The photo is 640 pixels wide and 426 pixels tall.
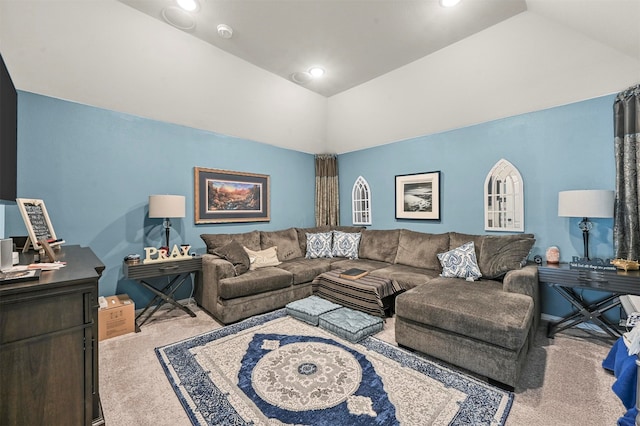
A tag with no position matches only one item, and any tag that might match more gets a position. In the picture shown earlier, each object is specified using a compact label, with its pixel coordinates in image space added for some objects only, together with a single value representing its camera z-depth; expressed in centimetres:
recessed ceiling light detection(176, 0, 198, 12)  242
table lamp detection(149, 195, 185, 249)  316
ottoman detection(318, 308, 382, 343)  262
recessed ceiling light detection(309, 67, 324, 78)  360
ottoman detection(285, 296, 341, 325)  299
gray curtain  257
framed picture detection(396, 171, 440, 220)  414
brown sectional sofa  201
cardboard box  272
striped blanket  305
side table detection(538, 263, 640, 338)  234
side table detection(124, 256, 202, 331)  296
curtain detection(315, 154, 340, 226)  546
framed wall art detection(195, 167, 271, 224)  396
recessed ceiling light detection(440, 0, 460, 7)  243
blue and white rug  169
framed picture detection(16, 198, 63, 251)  189
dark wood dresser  104
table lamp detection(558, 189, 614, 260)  260
